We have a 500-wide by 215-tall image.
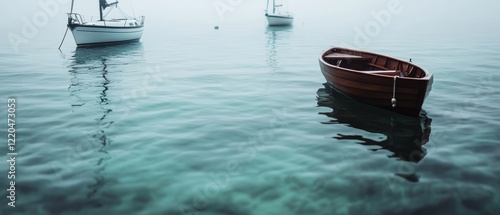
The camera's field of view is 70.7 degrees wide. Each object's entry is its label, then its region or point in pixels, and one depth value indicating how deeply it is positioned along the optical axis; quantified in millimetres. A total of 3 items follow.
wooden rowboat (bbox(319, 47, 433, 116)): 10928
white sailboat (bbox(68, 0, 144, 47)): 34438
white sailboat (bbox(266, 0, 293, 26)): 79812
